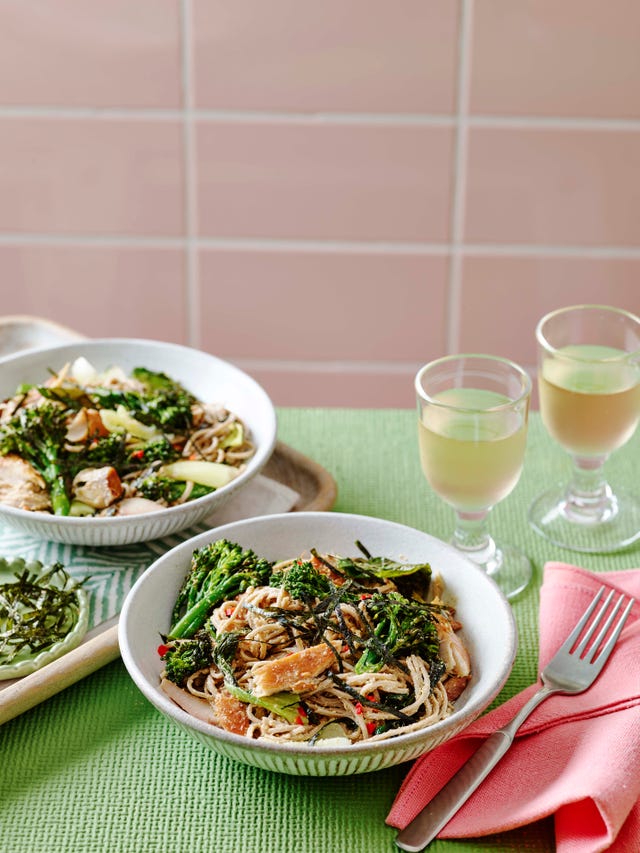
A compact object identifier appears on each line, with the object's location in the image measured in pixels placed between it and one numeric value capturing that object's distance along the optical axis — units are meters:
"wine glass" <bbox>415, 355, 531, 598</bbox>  1.58
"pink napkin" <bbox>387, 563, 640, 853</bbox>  1.18
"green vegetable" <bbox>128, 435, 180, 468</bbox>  1.81
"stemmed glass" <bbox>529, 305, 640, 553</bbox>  1.72
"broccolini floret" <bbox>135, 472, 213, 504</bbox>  1.72
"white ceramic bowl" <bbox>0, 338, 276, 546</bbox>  1.74
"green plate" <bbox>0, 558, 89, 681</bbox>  1.40
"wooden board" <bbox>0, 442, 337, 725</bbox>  1.36
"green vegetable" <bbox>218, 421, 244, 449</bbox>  1.88
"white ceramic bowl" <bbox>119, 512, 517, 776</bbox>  1.17
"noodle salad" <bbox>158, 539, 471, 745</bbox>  1.27
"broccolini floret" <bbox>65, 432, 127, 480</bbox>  1.77
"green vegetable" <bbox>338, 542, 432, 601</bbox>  1.47
